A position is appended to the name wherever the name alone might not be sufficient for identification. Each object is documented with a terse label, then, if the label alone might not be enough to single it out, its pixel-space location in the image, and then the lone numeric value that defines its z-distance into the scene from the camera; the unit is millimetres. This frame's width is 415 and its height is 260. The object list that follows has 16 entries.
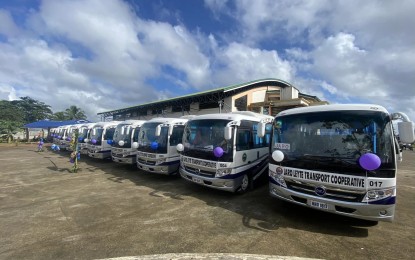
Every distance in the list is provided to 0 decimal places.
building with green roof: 20453
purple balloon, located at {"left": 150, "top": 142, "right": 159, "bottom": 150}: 9656
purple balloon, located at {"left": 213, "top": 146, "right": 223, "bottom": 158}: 7168
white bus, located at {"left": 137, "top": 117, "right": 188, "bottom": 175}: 9594
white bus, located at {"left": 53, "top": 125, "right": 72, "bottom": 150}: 22531
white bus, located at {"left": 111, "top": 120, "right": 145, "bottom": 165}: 11927
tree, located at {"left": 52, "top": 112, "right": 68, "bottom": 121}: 67500
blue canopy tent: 40612
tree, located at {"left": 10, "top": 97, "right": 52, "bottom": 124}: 76750
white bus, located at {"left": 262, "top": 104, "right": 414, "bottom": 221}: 4574
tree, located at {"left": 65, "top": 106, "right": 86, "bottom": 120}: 65750
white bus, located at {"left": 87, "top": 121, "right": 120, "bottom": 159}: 14336
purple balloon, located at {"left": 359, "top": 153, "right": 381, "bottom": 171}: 4469
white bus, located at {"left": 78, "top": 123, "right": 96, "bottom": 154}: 15877
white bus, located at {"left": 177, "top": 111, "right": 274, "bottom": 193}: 7258
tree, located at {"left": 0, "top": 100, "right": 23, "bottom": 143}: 38094
